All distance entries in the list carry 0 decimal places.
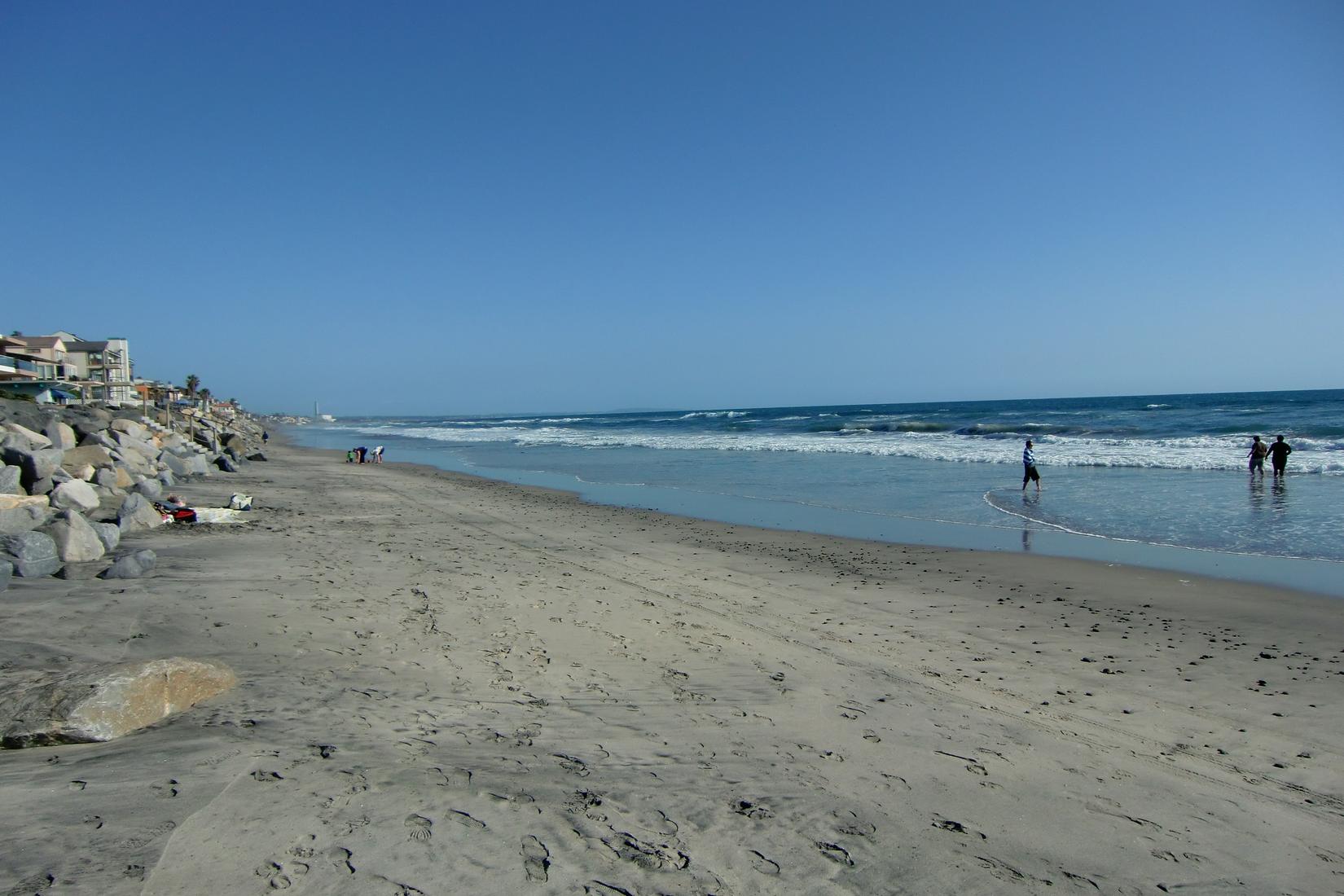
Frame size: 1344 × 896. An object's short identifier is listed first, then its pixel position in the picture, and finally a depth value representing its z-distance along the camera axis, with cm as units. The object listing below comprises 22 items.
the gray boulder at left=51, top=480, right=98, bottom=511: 895
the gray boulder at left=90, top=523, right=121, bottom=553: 782
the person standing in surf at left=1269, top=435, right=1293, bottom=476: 1689
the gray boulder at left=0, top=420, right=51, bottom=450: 1126
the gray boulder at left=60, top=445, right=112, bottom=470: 1200
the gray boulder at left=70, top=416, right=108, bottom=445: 1494
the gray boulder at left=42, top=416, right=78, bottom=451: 1280
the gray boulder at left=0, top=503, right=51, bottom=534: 711
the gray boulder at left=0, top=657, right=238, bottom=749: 354
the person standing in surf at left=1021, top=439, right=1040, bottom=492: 1606
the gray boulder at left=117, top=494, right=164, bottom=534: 952
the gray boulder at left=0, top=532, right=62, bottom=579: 657
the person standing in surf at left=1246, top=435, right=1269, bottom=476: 1712
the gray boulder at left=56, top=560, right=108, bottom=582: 679
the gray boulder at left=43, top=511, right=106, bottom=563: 713
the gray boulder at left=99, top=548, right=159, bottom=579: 695
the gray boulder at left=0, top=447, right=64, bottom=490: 934
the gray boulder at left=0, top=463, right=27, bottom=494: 859
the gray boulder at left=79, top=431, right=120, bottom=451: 1409
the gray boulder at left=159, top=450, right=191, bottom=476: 1714
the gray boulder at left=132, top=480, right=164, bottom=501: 1195
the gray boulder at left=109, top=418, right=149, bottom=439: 1694
